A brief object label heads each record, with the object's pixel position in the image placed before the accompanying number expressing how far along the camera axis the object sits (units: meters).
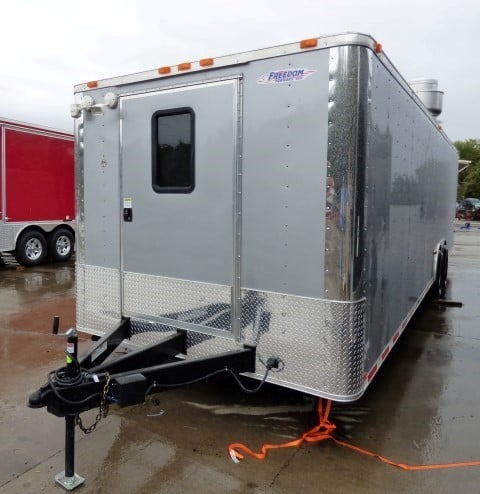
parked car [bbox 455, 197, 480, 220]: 35.78
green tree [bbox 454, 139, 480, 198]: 50.16
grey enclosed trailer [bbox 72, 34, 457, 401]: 3.15
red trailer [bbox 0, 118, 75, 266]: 10.81
